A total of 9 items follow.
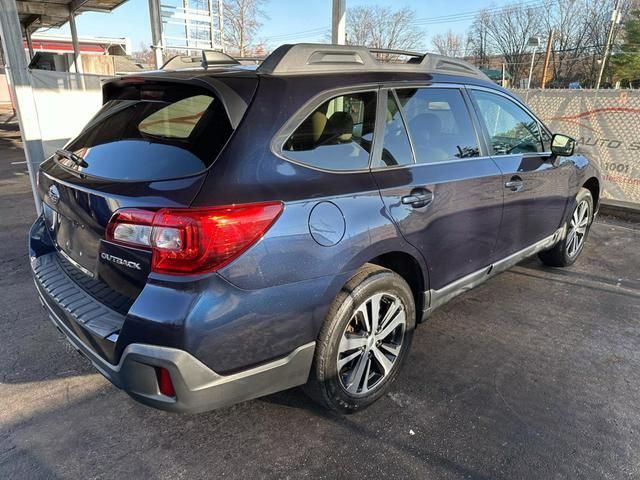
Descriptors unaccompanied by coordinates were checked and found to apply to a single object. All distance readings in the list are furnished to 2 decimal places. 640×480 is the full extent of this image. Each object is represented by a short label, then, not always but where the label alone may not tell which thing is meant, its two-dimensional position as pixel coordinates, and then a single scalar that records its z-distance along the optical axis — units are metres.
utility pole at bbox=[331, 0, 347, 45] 7.10
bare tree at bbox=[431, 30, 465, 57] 64.75
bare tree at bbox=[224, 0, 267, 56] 26.62
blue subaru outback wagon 1.85
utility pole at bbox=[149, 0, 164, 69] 9.50
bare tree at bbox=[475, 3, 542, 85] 57.84
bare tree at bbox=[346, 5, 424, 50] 49.23
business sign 6.54
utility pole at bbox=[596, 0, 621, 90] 34.96
